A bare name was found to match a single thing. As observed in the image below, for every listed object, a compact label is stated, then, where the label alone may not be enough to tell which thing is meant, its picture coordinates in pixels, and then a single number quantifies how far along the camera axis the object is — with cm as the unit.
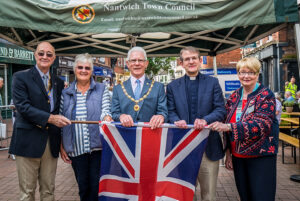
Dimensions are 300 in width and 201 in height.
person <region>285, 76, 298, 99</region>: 1340
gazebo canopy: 310
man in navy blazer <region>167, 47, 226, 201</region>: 292
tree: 3547
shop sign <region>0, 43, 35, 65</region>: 1370
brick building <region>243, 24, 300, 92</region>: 1792
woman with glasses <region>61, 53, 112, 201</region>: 299
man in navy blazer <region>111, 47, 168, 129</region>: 290
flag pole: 275
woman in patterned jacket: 261
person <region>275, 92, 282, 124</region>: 562
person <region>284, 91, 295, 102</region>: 928
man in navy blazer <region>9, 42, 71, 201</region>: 279
